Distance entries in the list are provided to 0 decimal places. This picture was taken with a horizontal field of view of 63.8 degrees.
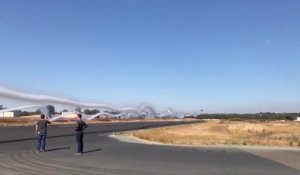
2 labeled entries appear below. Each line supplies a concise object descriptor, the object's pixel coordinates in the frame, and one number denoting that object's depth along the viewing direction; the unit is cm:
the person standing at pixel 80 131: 1077
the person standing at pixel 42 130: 1136
